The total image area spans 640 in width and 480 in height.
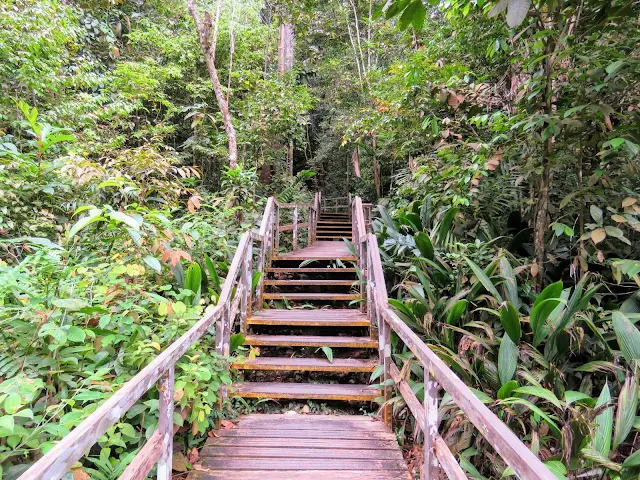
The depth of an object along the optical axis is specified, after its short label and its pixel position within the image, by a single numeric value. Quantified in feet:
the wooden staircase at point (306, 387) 4.35
